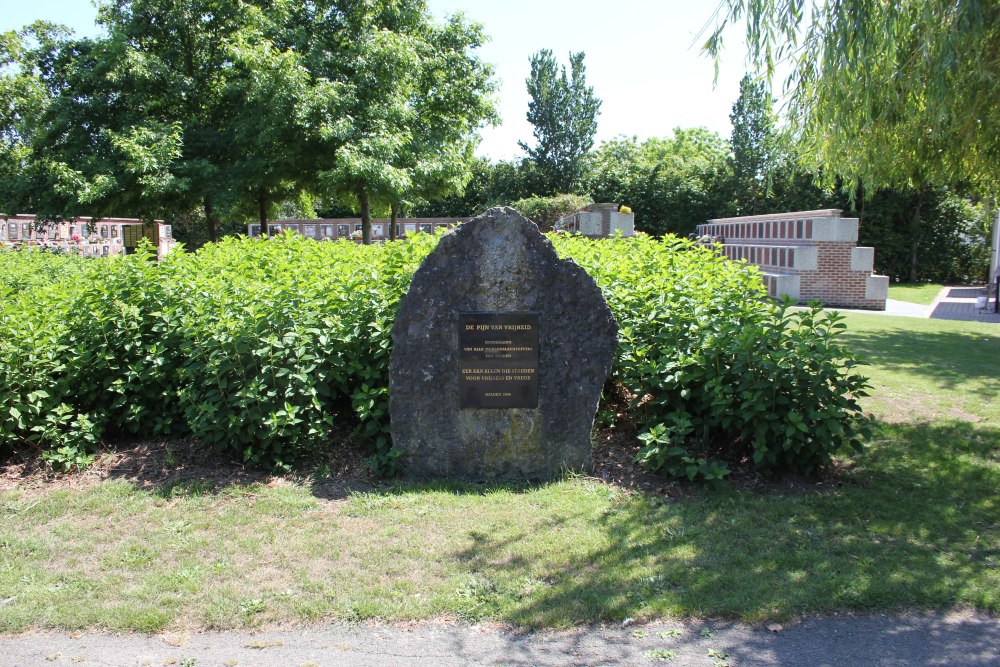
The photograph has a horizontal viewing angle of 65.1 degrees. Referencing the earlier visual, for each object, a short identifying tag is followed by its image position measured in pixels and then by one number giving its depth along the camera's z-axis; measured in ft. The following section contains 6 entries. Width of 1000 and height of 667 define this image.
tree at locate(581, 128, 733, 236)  104.06
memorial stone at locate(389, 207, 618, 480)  18.02
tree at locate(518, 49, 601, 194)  128.36
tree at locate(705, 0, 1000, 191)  18.31
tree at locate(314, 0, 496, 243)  53.93
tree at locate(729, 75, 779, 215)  100.68
